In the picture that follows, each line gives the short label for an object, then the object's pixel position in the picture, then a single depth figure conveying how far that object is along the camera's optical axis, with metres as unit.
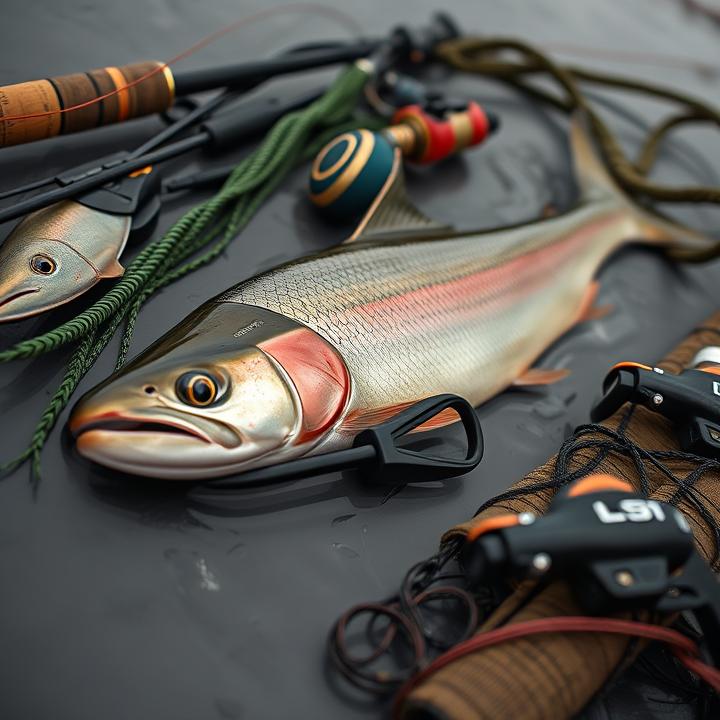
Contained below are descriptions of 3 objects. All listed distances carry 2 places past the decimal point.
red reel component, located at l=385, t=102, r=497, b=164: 0.51
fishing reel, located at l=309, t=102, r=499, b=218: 0.44
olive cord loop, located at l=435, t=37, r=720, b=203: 0.61
